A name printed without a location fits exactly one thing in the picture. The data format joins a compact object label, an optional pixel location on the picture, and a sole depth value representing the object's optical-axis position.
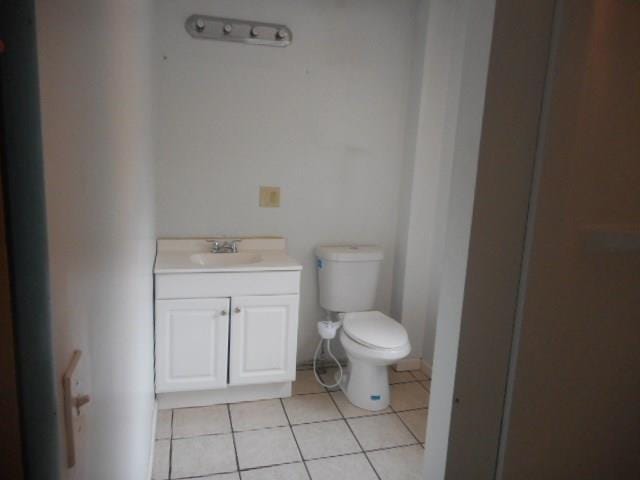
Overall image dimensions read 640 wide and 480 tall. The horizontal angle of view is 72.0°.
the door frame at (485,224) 0.69
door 0.71
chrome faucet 2.65
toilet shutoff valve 2.68
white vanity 2.30
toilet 2.41
